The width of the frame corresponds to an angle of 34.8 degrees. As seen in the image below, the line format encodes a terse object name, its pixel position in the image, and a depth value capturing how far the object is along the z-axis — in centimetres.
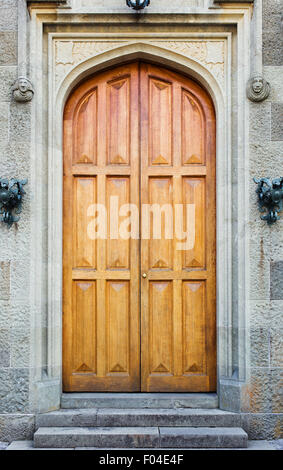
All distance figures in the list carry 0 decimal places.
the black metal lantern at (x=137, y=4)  388
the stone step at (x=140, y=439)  366
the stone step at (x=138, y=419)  384
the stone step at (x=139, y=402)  402
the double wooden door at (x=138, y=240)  416
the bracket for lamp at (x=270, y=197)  383
